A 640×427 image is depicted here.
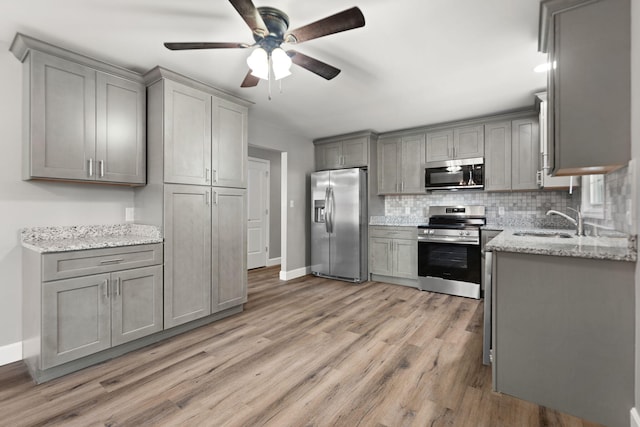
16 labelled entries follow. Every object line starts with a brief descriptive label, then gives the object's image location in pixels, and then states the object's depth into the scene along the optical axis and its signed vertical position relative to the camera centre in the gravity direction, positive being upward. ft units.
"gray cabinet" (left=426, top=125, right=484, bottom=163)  13.21 +3.19
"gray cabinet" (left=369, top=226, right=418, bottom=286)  14.17 -2.03
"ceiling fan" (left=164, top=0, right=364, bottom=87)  5.10 +3.37
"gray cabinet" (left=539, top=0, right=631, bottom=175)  5.14 +2.29
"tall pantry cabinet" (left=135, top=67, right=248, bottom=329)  8.56 +0.64
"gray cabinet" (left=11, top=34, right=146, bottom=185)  6.95 +2.43
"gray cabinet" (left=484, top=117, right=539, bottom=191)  12.01 +2.42
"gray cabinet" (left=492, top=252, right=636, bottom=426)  4.91 -2.14
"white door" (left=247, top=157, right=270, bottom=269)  18.67 +0.03
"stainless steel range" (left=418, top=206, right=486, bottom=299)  12.41 -1.76
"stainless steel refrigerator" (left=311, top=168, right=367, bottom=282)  14.96 -0.57
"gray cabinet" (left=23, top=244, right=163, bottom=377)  6.44 -2.12
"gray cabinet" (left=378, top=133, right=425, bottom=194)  14.70 +2.48
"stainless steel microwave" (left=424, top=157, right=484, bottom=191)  13.10 +1.74
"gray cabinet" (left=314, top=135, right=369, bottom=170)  15.66 +3.33
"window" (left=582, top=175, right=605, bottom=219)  7.49 +0.47
